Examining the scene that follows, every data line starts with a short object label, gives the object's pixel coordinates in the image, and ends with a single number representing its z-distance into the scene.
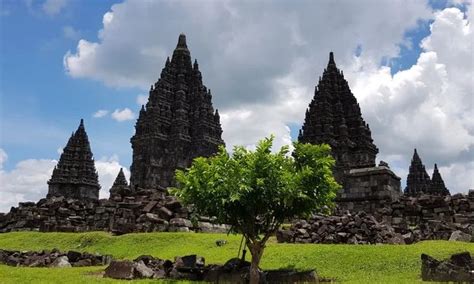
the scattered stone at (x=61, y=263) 20.28
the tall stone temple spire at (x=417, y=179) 68.19
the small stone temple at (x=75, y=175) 63.84
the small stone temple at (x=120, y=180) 69.03
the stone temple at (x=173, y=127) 64.00
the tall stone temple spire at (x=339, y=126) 56.19
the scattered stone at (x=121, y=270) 16.11
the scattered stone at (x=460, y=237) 19.42
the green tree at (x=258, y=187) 14.49
